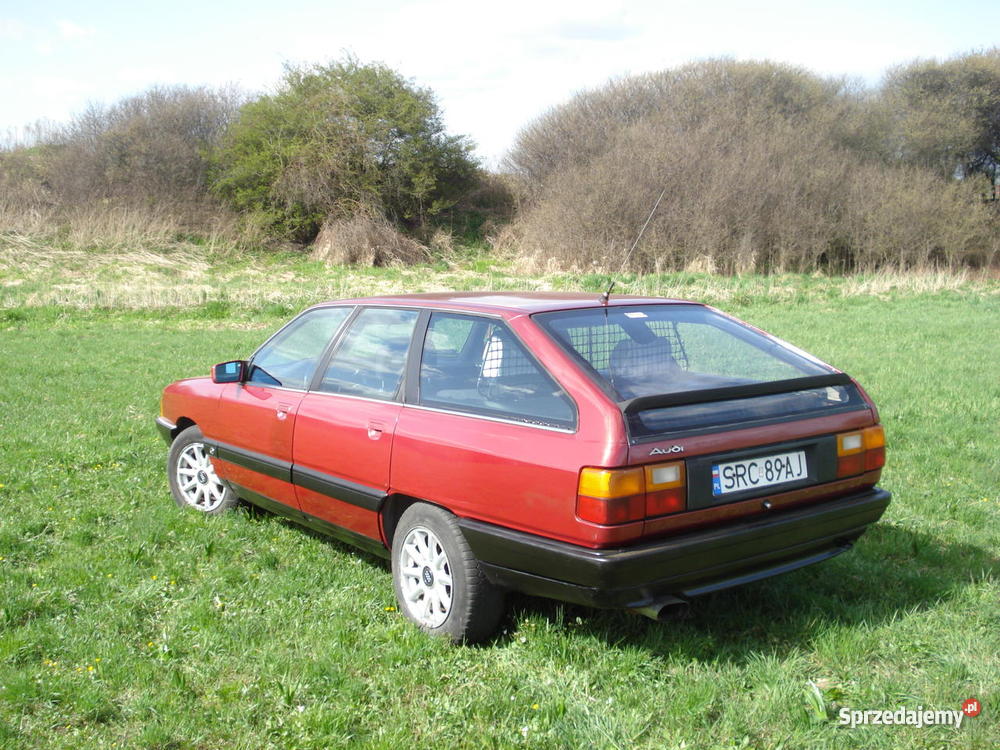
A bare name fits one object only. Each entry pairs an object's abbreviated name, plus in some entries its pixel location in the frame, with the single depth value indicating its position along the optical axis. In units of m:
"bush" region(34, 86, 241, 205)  31.66
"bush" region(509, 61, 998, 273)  28.23
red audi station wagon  3.29
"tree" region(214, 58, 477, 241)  31.52
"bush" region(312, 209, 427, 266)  29.97
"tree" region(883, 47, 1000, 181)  37.34
